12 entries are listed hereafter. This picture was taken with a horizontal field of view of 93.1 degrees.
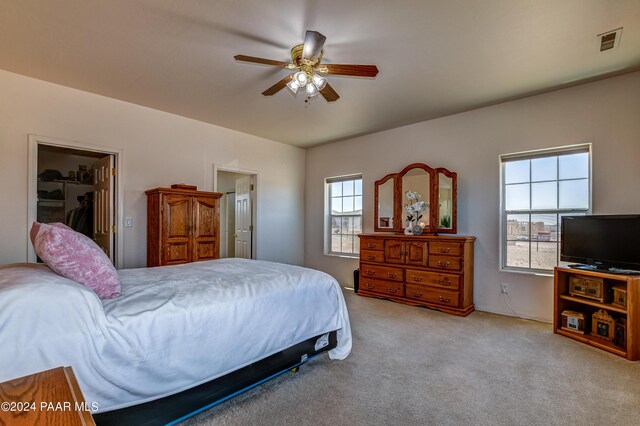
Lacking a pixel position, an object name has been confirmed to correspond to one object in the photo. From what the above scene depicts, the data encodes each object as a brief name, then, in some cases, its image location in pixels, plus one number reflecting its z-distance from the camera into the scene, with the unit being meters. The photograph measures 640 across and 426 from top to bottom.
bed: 1.24
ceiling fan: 2.12
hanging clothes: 4.31
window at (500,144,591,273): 3.35
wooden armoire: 3.62
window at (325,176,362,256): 5.32
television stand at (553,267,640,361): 2.54
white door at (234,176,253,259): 5.31
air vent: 2.34
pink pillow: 1.49
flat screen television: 2.73
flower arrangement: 4.30
